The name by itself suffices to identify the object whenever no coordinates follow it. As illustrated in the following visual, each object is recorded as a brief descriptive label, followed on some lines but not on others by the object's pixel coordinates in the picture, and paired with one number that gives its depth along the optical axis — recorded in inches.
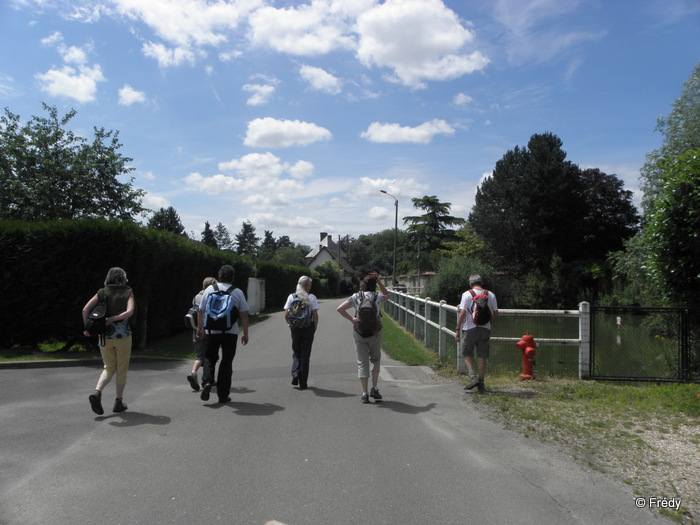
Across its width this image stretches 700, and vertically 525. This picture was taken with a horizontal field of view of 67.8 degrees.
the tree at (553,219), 1672.0
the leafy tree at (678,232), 322.3
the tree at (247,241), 4141.2
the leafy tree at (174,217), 2656.7
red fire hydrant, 336.2
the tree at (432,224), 2815.0
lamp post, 1692.9
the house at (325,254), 3576.3
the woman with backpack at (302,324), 299.1
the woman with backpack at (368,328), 267.3
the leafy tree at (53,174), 661.3
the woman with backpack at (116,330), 242.4
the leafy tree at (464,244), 2385.6
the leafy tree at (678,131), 689.0
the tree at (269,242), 5575.8
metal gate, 331.9
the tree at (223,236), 4200.3
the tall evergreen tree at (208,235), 3485.0
